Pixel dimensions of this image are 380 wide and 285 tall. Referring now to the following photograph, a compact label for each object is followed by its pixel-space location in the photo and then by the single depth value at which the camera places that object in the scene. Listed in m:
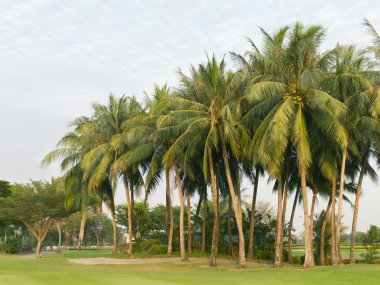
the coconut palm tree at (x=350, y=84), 26.39
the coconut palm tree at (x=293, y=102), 24.25
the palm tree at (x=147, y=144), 31.83
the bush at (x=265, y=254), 36.12
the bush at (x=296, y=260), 36.81
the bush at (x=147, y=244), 39.16
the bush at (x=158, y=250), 36.44
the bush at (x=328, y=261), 35.61
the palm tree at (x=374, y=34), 26.48
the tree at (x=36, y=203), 51.75
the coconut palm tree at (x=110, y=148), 35.69
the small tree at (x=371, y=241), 34.00
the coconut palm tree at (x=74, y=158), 41.03
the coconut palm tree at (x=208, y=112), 26.67
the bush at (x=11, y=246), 62.03
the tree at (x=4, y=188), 53.25
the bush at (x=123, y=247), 44.62
